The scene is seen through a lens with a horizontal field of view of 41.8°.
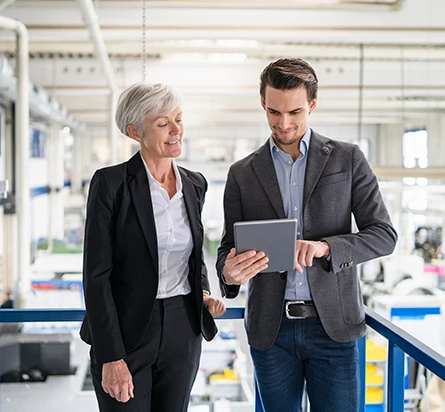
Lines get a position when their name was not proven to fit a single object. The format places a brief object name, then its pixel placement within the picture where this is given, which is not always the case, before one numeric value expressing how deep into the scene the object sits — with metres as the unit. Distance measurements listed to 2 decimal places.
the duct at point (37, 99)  5.84
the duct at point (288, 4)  4.59
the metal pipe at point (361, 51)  6.94
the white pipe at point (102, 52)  3.87
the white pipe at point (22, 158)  5.36
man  1.69
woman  1.58
